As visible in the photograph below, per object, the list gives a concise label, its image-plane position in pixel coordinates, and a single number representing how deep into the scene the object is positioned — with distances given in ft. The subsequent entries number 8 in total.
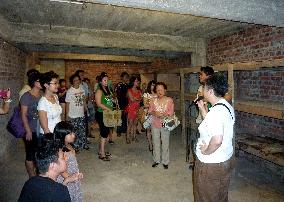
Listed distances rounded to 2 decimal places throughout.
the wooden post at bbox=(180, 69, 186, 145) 24.35
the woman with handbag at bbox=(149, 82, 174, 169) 18.43
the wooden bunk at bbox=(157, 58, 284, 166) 13.60
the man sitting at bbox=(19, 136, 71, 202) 6.44
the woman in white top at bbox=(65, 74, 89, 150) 21.81
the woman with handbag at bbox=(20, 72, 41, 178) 13.94
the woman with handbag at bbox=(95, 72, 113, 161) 20.21
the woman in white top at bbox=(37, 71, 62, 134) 12.89
